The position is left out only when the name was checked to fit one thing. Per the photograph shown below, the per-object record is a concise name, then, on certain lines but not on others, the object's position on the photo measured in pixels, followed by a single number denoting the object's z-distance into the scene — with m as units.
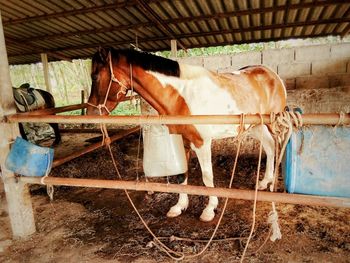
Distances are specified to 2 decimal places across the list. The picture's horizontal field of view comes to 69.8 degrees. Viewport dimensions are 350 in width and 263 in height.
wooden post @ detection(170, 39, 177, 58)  6.71
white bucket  2.63
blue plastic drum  1.44
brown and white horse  2.66
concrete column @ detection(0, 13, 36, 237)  2.34
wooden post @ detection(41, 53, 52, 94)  8.37
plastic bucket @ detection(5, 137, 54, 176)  2.21
